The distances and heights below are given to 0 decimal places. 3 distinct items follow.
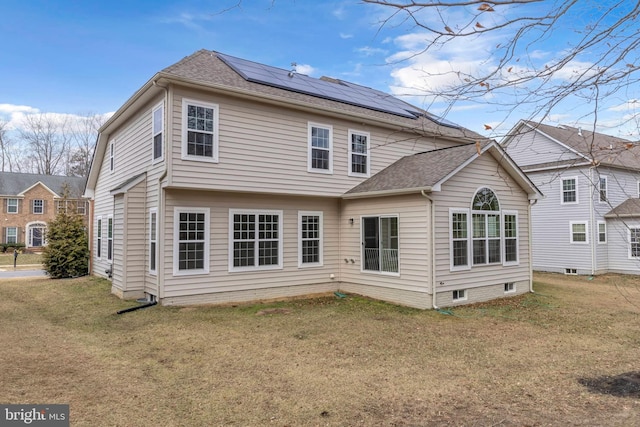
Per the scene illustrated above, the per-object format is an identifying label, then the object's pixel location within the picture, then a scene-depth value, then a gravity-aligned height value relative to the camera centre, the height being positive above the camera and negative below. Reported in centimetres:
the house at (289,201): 974 +83
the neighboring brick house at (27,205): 3403 +238
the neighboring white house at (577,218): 1817 +60
